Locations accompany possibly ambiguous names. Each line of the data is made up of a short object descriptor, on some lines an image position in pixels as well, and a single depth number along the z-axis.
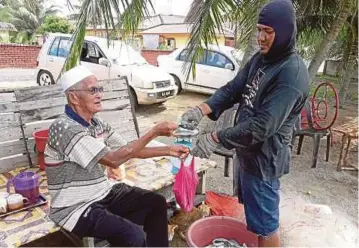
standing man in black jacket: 1.82
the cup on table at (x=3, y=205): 2.37
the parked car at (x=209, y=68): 9.19
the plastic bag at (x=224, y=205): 3.20
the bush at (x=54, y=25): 22.39
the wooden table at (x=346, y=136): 4.61
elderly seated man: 1.98
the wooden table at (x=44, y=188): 2.16
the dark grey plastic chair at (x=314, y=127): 4.72
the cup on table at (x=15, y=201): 2.41
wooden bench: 3.03
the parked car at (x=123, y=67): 7.85
